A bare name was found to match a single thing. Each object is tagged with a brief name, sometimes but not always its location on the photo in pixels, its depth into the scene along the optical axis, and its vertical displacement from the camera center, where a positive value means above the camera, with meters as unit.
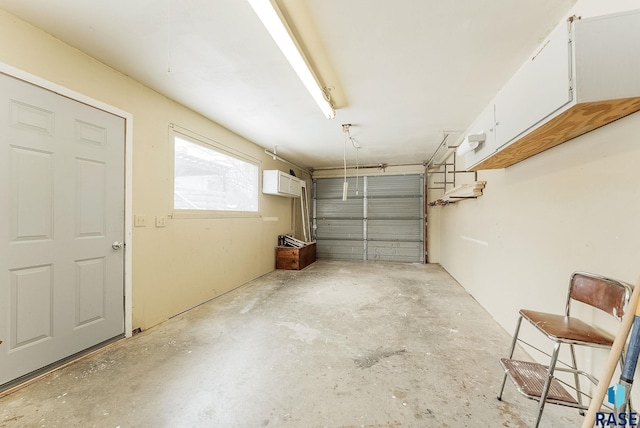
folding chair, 1.29 -0.62
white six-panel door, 1.76 -0.10
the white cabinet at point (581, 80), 1.10 +0.65
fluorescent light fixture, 1.47 +1.23
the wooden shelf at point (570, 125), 1.17 +0.52
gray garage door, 6.82 -0.07
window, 3.26 +0.56
